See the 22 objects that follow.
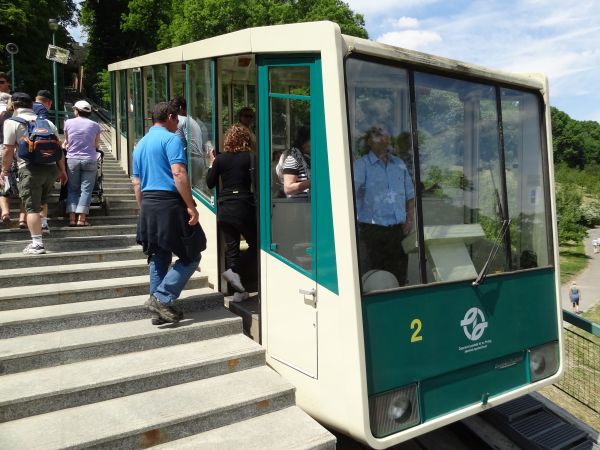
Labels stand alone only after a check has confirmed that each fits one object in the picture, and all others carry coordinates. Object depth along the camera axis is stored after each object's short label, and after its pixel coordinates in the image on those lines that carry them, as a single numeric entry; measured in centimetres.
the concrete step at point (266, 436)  338
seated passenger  398
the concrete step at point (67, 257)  519
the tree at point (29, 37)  2602
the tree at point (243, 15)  2509
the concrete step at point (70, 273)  491
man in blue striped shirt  345
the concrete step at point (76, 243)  554
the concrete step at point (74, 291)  457
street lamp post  1140
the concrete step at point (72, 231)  569
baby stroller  702
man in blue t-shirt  424
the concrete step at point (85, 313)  421
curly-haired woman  486
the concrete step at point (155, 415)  320
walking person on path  2412
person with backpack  534
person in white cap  632
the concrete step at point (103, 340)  386
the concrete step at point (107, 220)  641
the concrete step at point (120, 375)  348
